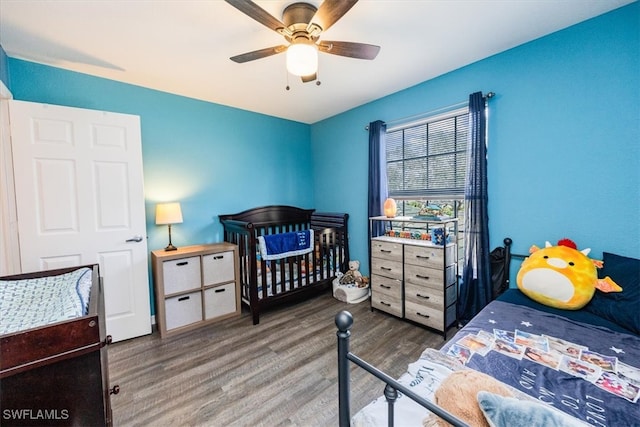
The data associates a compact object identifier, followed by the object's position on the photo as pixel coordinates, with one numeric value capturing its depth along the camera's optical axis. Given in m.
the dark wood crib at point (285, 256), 2.79
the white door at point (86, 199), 2.02
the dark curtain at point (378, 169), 3.14
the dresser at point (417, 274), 2.36
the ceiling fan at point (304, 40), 1.41
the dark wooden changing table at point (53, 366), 0.87
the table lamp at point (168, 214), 2.64
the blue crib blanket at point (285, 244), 2.82
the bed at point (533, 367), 0.82
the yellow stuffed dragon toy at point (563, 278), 1.64
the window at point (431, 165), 2.58
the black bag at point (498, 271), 2.25
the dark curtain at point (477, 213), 2.30
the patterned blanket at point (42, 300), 1.08
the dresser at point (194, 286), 2.48
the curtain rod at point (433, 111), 2.27
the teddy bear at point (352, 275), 3.32
